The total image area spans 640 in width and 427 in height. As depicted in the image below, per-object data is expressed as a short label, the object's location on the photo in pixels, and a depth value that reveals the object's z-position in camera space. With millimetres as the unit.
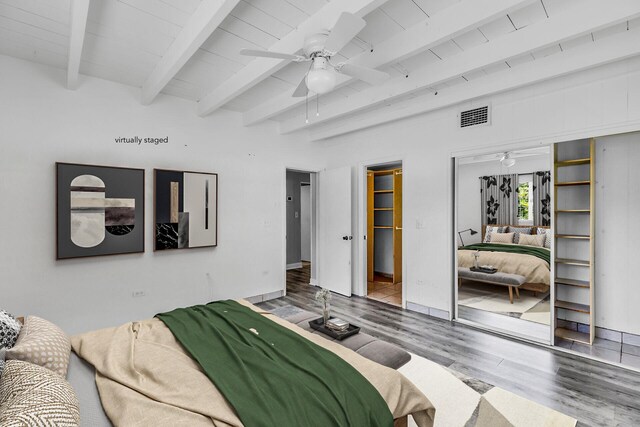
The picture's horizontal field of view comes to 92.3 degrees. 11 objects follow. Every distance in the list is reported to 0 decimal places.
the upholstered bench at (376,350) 2117
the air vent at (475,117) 3586
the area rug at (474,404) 2045
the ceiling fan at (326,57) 1823
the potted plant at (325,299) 2475
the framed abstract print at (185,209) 3652
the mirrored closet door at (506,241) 3404
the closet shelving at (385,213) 5797
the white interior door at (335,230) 5078
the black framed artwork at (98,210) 3043
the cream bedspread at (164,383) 1293
